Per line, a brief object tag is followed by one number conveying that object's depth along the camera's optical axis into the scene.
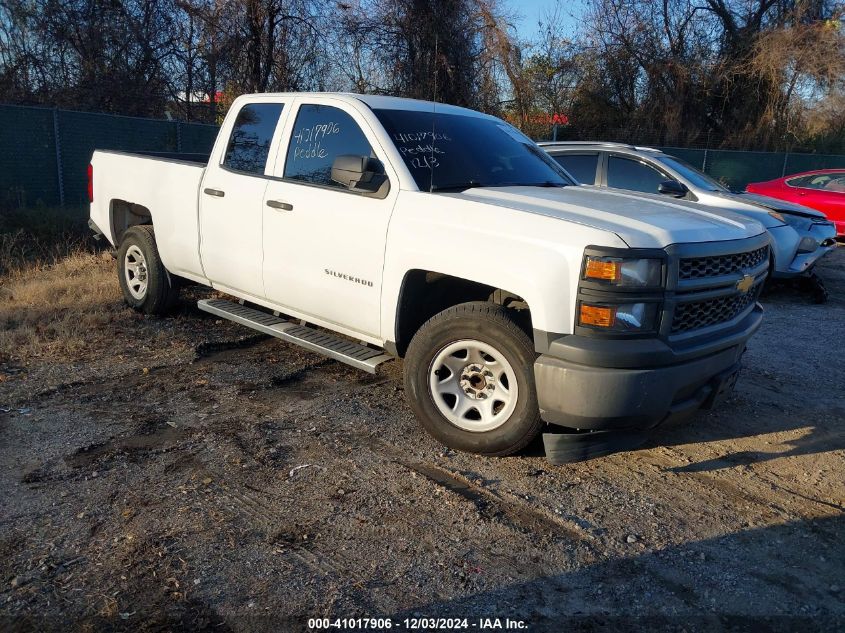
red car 12.91
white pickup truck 3.44
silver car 8.33
